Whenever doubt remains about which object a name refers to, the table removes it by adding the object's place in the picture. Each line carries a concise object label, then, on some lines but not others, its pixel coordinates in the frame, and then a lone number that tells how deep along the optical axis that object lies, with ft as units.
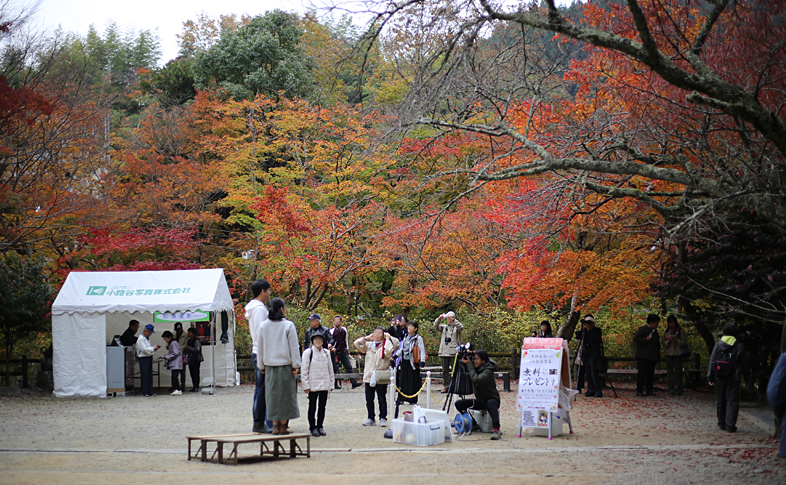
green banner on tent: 48.68
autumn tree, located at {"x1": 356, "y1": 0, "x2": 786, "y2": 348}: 21.21
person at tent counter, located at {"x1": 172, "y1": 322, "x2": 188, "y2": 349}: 53.26
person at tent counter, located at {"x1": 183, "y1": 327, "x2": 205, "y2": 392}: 51.29
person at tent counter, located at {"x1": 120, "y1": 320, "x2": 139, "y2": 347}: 50.90
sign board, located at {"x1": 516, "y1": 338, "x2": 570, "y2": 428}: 30.35
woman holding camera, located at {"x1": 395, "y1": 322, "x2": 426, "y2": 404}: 33.17
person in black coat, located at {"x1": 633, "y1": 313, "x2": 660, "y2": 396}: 45.85
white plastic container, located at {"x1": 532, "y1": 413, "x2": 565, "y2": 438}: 30.55
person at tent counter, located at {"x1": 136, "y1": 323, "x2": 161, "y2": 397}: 49.21
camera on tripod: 30.60
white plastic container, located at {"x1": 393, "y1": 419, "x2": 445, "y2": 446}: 27.91
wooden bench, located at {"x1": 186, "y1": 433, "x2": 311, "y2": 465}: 23.65
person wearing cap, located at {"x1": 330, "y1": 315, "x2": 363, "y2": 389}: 52.75
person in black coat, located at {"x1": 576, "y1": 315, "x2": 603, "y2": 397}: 45.98
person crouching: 29.78
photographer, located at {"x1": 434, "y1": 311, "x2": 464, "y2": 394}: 49.98
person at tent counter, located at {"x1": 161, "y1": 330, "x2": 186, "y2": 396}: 50.93
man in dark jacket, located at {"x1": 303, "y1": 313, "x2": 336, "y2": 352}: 33.91
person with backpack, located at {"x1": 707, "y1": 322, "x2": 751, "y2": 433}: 30.76
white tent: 48.37
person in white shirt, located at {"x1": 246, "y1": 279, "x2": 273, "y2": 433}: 27.62
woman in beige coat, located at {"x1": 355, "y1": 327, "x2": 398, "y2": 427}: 32.24
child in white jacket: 29.32
